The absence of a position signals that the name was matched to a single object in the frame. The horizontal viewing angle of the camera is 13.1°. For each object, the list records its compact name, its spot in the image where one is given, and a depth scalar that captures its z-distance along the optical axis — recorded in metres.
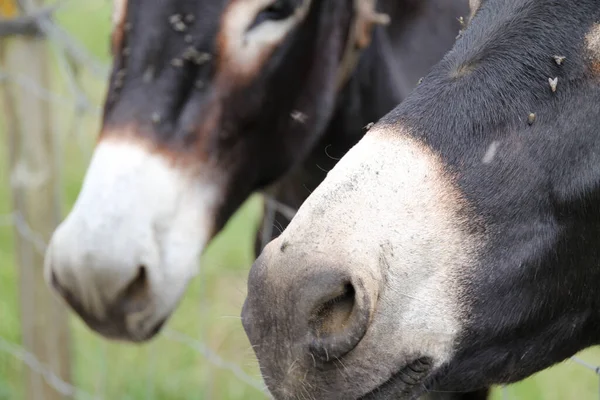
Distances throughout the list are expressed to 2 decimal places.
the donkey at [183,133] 1.63
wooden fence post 2.38
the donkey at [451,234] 1.36
